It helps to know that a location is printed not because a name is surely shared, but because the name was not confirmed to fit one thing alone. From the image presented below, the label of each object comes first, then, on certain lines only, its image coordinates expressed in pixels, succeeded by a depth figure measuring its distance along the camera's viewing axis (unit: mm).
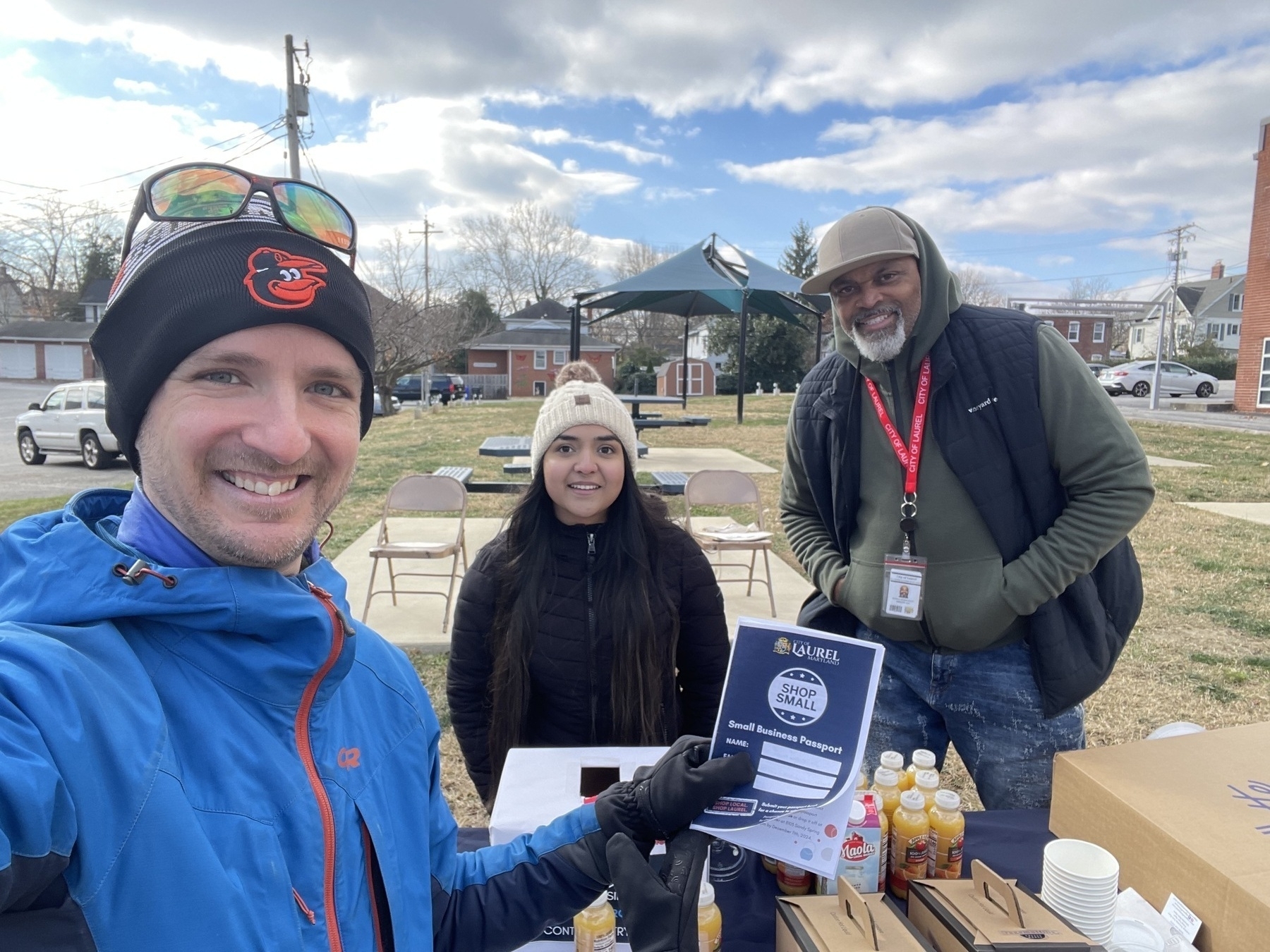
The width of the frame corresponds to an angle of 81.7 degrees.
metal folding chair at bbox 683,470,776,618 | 6199
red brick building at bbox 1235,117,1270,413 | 22906
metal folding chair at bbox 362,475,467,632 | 5754
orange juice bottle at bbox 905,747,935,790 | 1735
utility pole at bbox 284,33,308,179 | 18609
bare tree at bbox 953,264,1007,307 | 70438
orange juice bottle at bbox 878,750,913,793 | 1730
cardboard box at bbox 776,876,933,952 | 1311
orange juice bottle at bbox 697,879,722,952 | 1438
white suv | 14320
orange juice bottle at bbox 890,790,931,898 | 1611
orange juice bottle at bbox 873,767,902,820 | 1688
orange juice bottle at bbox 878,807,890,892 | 1619
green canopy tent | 11766
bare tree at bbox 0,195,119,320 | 48594
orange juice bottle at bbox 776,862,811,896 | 1622
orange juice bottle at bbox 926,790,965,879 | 1616
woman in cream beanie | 2303
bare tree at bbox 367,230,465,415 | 26266
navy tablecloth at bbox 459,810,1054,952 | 1587
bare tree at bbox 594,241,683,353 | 53075
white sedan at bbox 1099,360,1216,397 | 32875
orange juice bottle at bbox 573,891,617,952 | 1457
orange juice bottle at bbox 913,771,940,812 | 1696
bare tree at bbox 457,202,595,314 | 59406
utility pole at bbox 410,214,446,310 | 31531
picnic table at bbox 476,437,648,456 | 10023
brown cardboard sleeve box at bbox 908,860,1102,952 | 1293
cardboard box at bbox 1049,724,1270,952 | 1396
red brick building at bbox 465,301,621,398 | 51344
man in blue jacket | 737
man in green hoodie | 2129
